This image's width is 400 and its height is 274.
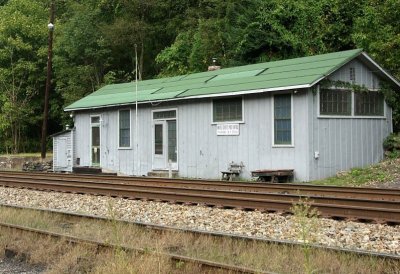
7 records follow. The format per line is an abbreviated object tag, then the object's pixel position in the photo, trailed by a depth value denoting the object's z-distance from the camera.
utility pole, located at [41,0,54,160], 33.31
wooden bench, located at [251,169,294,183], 18.47
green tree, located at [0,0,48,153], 44.94
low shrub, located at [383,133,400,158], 20.94
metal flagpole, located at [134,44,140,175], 25.12
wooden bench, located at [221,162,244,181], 20.63
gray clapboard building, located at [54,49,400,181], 18.97
